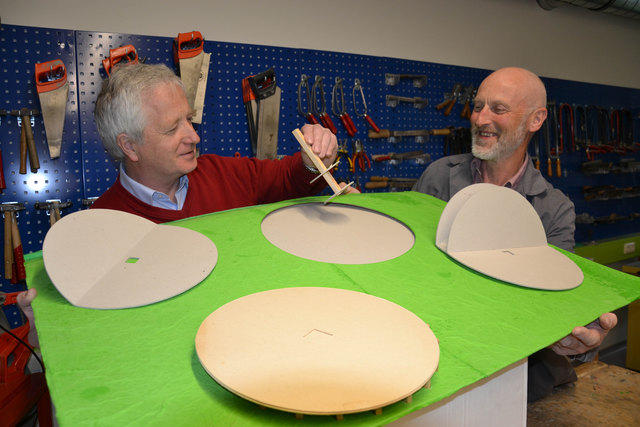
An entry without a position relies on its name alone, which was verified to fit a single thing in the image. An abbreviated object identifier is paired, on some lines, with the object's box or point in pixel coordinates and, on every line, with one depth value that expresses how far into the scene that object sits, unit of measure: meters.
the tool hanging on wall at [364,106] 2.94
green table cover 0.58
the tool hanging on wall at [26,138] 1.99
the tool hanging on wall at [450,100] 3.38
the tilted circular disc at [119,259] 0.81
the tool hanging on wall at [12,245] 1.99
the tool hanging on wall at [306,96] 2.72
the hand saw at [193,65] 2.26
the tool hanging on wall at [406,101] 3.11
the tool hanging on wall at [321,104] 2.76
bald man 1.83
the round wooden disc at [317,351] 0.56
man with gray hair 1.41
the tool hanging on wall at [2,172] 1.97
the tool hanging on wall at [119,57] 2.10
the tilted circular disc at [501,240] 1.02
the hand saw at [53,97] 1.99
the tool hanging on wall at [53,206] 2.06
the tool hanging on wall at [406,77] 3.09
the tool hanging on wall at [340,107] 2.85
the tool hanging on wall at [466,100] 3.50
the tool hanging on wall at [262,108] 2.51
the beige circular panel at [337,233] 1.04
